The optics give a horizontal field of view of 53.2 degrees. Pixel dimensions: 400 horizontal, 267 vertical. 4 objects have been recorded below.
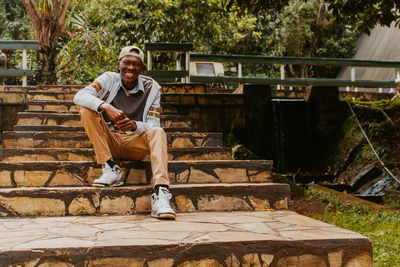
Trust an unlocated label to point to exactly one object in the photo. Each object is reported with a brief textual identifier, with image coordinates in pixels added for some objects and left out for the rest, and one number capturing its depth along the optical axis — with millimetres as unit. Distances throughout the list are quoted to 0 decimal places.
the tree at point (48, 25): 9938
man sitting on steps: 3568
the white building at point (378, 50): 16984
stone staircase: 2402
